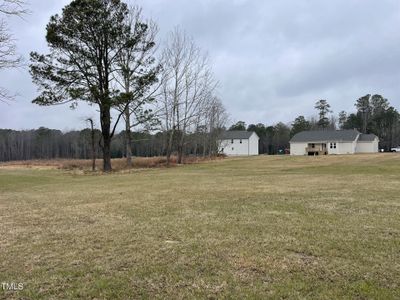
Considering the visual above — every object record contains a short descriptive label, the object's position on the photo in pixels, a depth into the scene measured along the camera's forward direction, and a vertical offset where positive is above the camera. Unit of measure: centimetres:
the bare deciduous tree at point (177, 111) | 4112 +422
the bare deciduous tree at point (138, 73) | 3331 +655
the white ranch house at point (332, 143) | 6512 +118
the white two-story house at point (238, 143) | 8088 +163
